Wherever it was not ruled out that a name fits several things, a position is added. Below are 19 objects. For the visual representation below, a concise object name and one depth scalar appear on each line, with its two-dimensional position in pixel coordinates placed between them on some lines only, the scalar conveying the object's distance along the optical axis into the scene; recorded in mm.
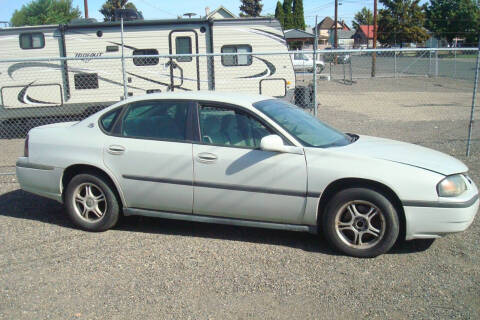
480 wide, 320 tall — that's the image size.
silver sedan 4500
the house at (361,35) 76406
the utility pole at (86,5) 24594
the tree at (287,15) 60575
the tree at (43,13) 43625
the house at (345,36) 83438
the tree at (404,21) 48938
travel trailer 11531
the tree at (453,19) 52719
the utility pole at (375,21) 31855
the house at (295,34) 36419
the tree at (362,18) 83912
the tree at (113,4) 59219
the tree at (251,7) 70500
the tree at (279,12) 61562
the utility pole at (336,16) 38062
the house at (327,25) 107425
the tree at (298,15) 62281
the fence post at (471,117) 7877
